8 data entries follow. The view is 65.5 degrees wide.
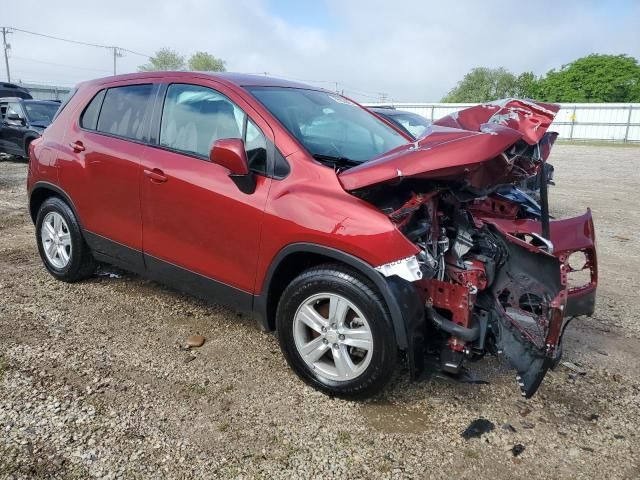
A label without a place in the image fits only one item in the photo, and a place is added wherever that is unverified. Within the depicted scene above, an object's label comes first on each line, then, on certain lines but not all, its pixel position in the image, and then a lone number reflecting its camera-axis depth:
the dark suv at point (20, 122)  12.29
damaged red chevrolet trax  2.56
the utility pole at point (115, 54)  73.12
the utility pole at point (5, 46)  56.33
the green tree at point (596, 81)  56.31
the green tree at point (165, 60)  76.75
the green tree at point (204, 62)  78.56
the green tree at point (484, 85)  77.80
